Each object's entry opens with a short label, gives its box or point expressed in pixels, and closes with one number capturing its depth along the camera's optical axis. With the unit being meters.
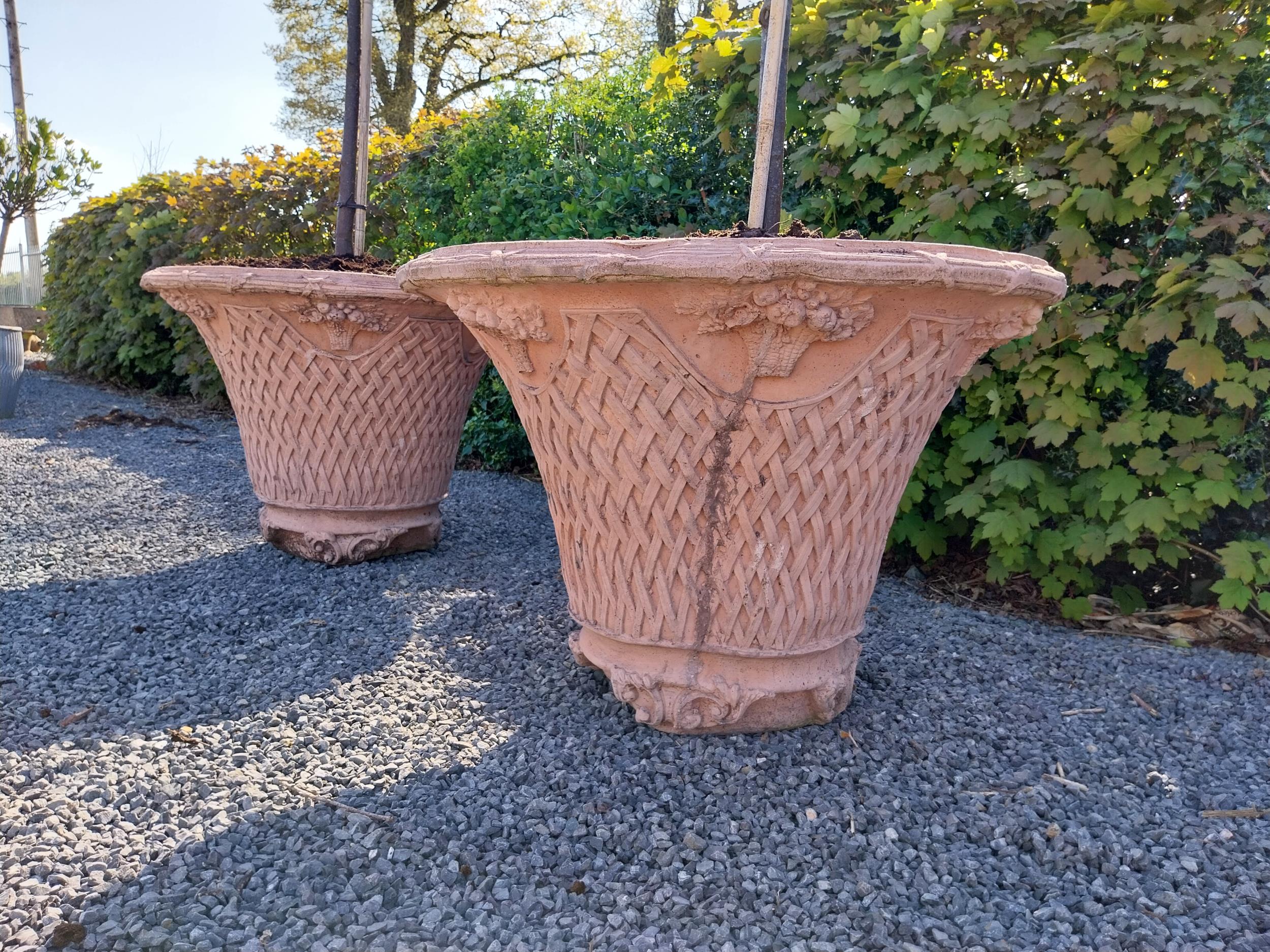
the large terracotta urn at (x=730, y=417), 1.37
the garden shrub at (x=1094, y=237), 2.21
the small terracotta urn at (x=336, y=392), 2.48
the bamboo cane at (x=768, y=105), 1.72
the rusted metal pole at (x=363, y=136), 2.90
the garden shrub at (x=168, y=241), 5.02
